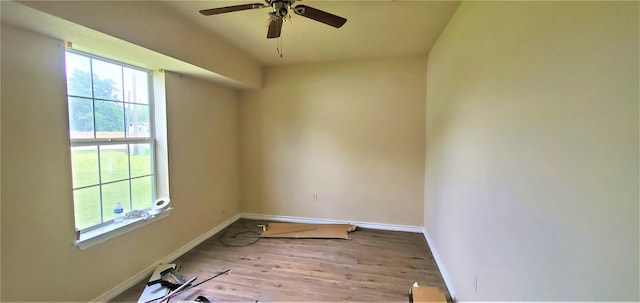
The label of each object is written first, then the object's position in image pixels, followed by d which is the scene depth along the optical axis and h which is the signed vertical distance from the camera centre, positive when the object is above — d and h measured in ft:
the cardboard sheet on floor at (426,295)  6.57 -4.34
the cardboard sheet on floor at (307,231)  11.38 -4.41
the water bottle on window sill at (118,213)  7.50 -2.21
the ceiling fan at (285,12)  5.24 +2.97
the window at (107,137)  6.45 +0.20
